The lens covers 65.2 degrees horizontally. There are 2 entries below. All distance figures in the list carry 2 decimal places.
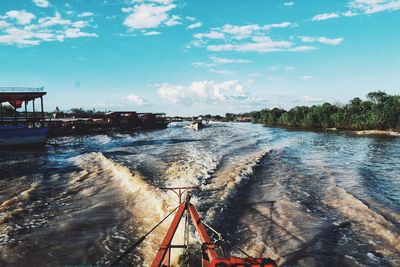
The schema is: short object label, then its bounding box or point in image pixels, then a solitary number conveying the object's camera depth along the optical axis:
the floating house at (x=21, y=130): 33.84
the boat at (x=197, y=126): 79.75
